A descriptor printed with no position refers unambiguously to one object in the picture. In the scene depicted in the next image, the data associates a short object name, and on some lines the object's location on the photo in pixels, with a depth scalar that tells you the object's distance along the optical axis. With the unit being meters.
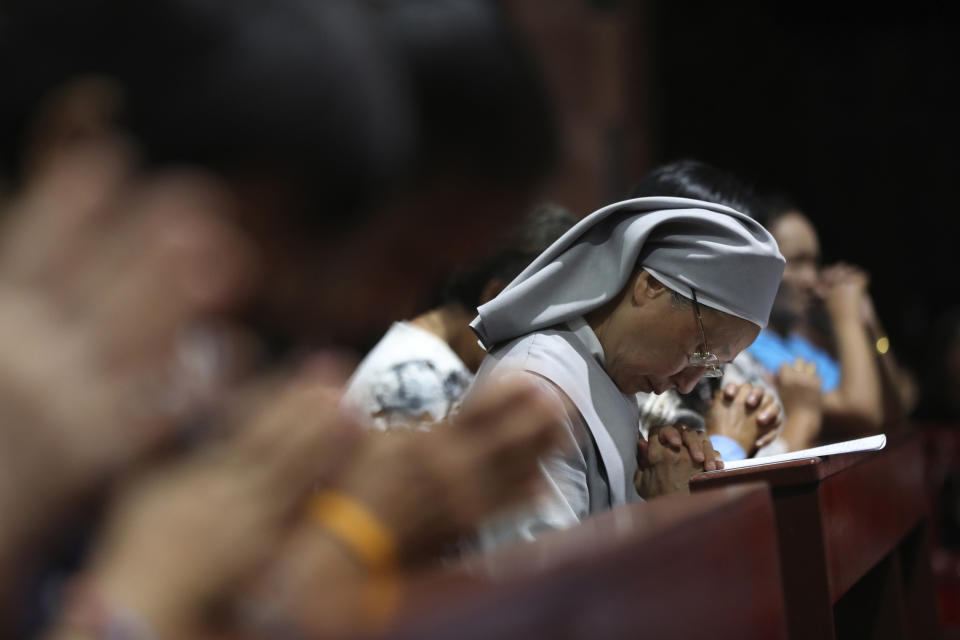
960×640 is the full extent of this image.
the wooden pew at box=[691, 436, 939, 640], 4.09
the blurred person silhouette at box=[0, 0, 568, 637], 1.72
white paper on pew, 4.37
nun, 4.75
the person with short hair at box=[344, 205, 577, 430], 5.61
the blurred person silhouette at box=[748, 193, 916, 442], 7.94
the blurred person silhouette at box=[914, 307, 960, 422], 11.68
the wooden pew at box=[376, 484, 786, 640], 1.81
